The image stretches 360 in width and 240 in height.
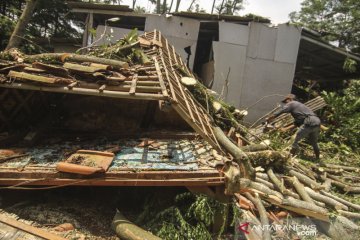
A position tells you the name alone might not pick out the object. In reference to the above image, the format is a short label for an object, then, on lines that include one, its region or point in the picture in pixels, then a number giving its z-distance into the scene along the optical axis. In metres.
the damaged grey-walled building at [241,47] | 11.88
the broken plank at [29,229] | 3.66
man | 8.04
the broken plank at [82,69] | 5.25
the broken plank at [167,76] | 4.74
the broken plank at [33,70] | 5.03
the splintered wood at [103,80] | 4.76
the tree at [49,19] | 18.11
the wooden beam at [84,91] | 4.75
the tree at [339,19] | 18.58
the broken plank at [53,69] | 5.09
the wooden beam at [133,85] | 4.77
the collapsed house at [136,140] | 4.30
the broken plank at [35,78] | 4.73
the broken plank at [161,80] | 4.67
